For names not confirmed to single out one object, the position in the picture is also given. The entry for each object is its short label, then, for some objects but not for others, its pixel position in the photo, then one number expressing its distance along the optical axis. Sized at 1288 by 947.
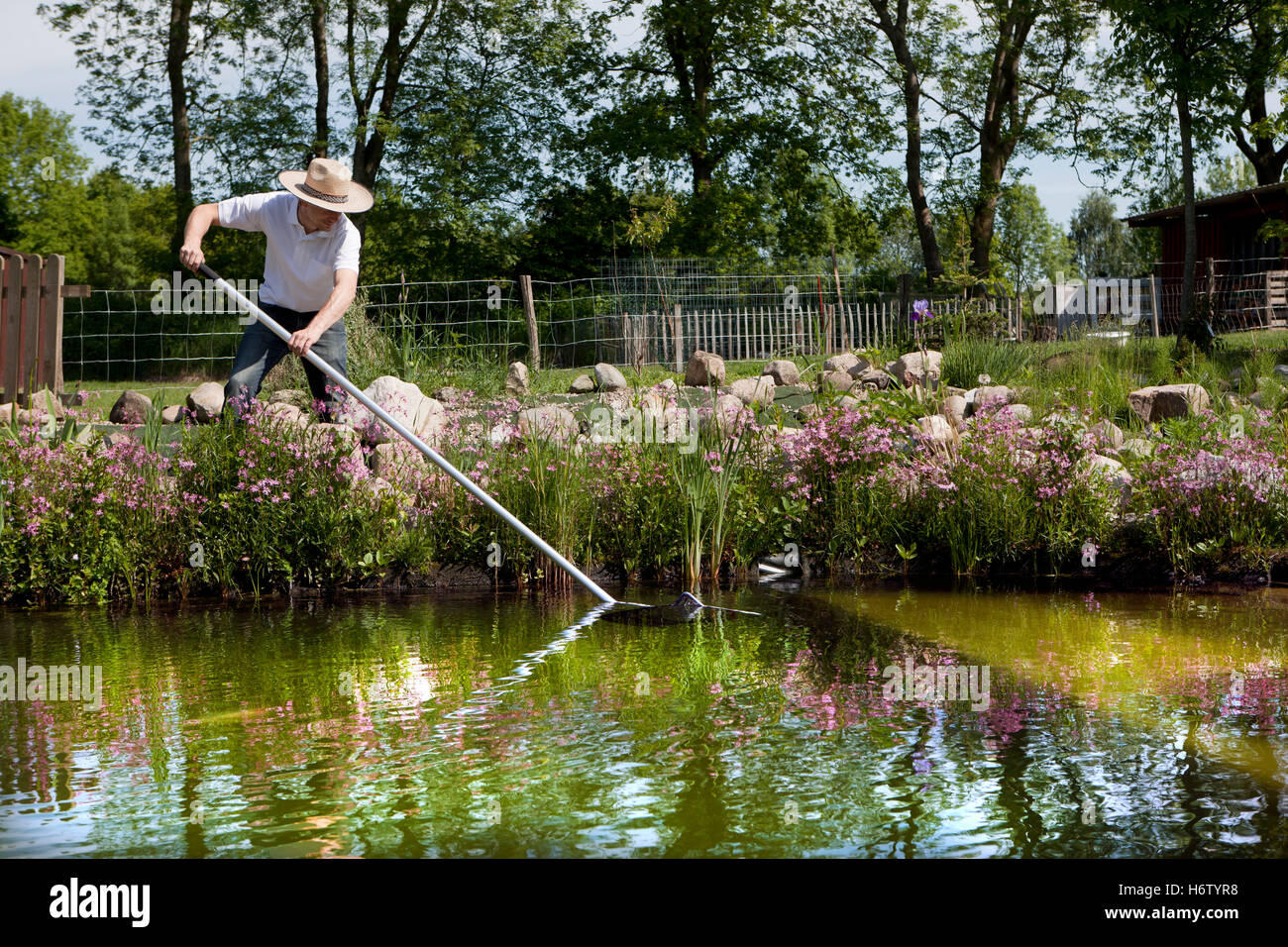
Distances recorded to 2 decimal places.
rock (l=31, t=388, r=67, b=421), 9.24
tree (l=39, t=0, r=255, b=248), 23.72
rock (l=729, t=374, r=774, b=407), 10.62
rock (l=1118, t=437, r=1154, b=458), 7.62
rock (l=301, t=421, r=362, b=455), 6.82
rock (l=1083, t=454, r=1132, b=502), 7.19
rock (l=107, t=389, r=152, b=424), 10.95
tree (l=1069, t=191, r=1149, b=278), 76.25
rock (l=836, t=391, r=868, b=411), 7.87
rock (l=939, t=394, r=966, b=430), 8.54
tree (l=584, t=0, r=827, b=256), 24.89
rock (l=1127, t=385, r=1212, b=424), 9.56
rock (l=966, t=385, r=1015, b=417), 8.05
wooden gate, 11.52
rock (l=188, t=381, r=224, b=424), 10.69
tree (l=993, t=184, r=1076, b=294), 58.88
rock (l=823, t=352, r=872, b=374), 12.70
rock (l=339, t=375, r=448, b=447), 7.57
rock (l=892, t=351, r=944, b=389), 11.49
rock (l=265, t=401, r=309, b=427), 7.02
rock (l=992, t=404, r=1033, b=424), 7.50
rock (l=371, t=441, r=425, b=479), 7.16
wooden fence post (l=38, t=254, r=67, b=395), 12.16
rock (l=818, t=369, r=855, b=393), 11.87
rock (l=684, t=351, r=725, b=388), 12.51
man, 6.53
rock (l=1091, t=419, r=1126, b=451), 7.92
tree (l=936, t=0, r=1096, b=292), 24.73
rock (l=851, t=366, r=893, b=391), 11.70
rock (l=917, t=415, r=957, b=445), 7.81
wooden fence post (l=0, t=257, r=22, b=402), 11.51
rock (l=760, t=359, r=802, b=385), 12.81
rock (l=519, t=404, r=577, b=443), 7.23
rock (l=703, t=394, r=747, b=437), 7.24
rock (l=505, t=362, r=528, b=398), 11.93
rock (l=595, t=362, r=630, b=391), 12.56
